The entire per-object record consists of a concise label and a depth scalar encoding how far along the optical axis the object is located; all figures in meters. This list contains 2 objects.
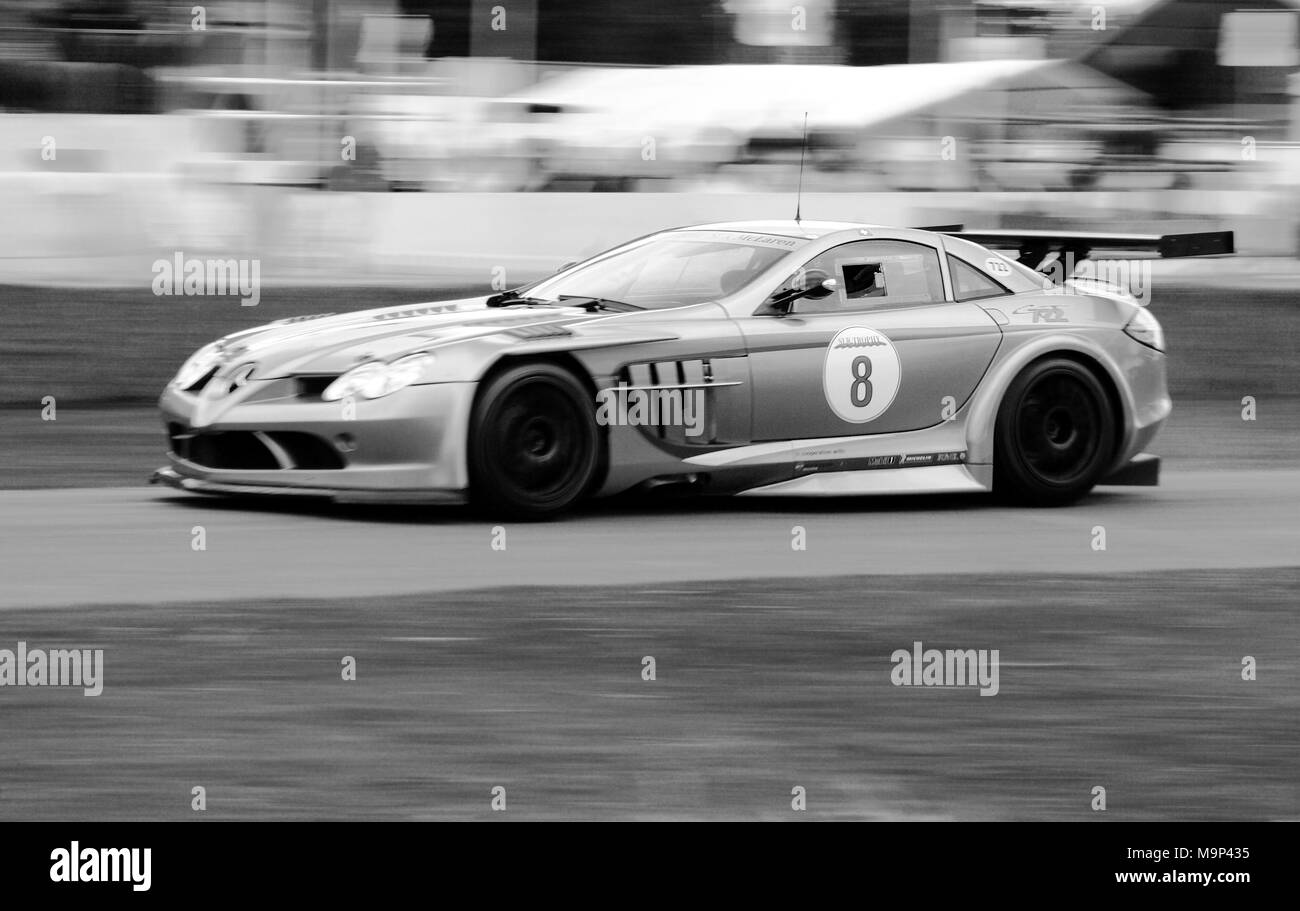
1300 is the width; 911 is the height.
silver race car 16.08
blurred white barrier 27.87
